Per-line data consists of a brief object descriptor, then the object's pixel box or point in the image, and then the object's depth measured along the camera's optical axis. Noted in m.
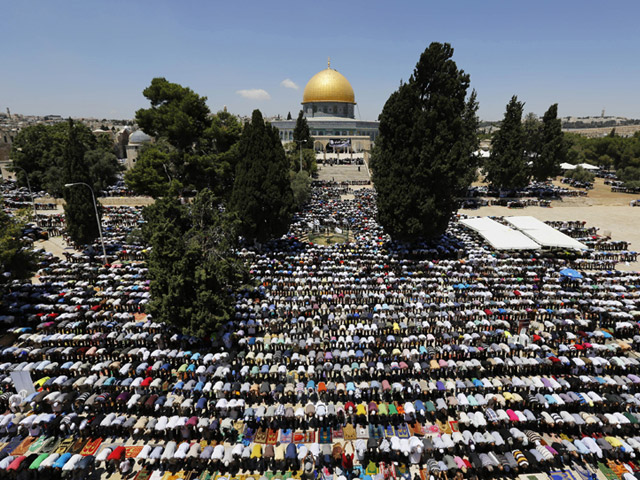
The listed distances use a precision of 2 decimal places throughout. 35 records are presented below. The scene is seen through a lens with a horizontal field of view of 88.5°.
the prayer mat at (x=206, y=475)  11.15
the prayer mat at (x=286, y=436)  12.26
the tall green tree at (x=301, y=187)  43.38
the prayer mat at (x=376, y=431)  12.38
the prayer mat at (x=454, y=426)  12.64
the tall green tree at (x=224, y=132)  29.91
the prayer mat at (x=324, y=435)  12.23
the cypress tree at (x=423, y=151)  27.45
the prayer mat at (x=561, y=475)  11.02
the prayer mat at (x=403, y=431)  12.42
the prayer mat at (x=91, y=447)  11.98
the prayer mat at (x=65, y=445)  12.07
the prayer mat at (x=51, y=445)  12.00
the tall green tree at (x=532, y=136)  53.69
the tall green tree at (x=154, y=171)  27.89
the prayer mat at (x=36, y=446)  11.86
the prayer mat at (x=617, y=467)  11.00
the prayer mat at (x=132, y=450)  11.85
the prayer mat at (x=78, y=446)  12.07
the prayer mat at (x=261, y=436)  12.30
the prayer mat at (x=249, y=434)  12.38
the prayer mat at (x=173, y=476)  11.03
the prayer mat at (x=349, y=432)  12.16
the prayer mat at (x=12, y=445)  12.02
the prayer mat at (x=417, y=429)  12.51
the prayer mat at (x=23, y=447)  11.95
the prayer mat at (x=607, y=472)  10.92
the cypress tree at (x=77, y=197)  28.45
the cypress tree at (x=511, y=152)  49.81
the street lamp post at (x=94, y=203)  28.05
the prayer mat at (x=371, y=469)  10.99
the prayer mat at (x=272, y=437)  12.23
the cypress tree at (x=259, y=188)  28.30
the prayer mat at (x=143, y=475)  10.96
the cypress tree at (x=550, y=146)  51.81
